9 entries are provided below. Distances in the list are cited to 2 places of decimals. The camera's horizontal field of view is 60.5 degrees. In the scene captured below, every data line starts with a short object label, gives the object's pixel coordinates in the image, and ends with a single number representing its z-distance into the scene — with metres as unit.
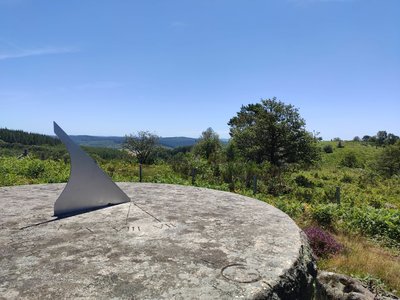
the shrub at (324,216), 8.93
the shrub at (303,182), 18.95
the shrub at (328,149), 52.28
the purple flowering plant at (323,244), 6.60
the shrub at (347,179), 23.00
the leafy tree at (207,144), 44.78
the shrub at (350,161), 40.15
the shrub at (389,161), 29.88
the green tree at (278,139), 23.30
